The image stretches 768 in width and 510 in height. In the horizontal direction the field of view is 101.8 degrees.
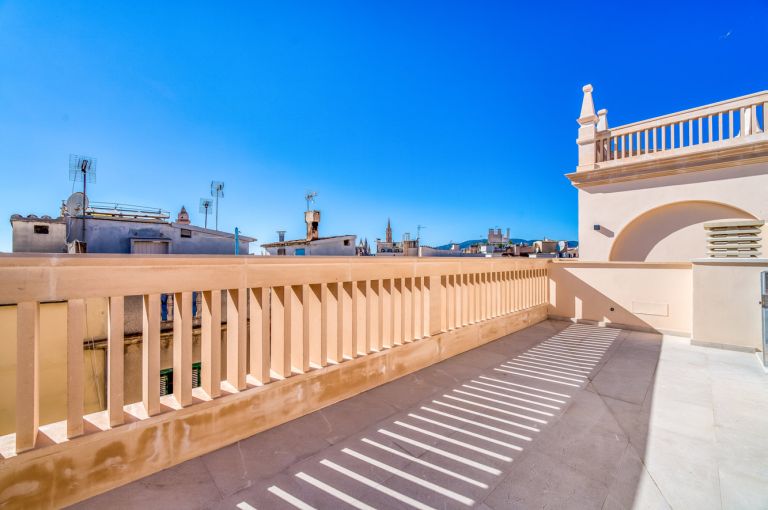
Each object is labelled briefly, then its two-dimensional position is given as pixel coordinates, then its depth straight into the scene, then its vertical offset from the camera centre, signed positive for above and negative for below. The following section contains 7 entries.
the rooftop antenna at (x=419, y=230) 35.94 +3.04
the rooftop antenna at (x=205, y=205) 23.42 +3.91
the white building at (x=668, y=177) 5.89 +1.65
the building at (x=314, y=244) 19.73 +0.85
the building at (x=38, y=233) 14.01 +1.13
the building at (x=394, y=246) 30.20 +1.11
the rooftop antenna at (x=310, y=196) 21.81 +4.22
